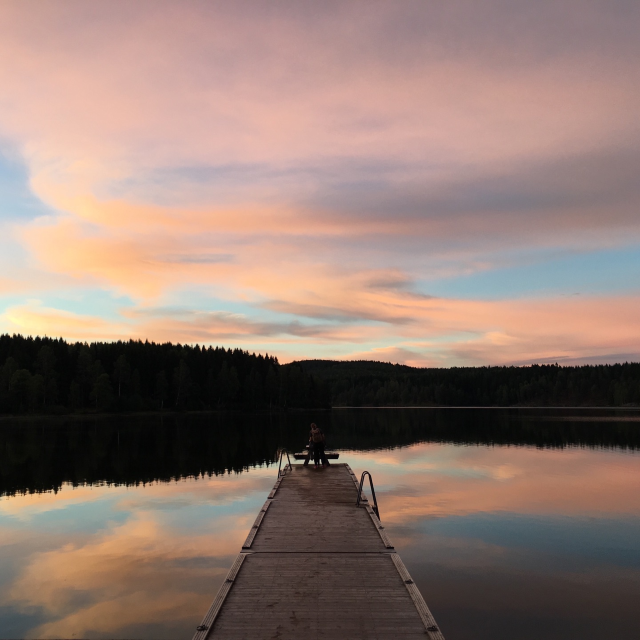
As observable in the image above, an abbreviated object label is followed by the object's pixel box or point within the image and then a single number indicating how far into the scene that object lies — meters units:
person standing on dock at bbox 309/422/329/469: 32.94
